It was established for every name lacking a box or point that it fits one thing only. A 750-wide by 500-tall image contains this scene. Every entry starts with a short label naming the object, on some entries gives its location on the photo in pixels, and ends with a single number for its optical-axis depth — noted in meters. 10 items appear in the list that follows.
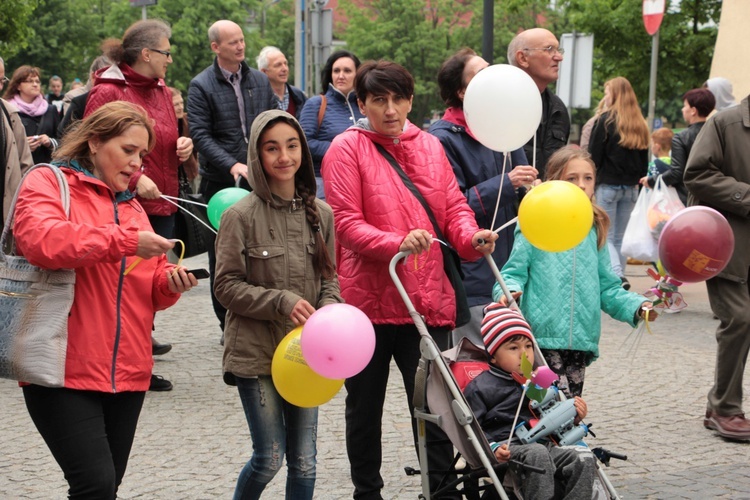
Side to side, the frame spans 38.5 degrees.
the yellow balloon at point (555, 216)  4.35
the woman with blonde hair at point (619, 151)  10.84
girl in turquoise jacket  5.18
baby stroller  4.10
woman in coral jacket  3.62
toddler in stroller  4.07
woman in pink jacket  4.66
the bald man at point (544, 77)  6.33
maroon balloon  4.73
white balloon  4.85
